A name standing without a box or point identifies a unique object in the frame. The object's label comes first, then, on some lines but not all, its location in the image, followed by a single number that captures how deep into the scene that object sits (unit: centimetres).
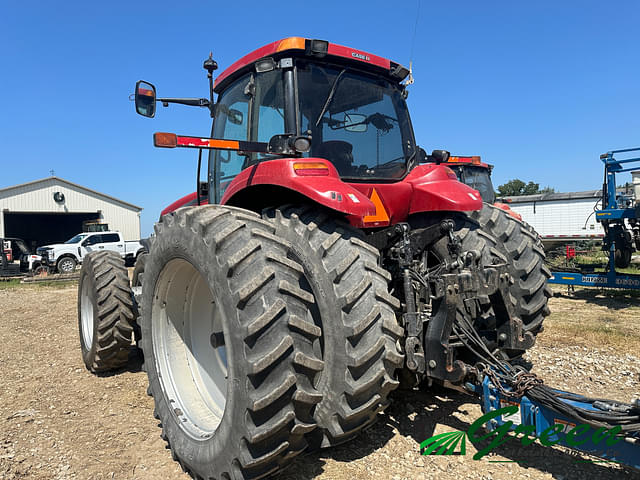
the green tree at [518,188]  5542
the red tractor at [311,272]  226
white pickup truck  1884
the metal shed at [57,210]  2612
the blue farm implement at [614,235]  866
